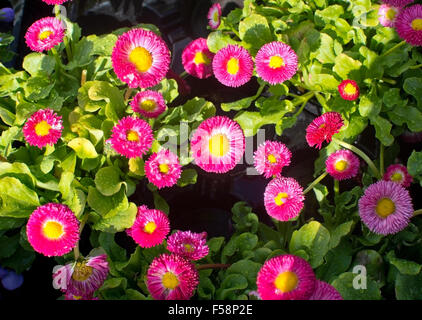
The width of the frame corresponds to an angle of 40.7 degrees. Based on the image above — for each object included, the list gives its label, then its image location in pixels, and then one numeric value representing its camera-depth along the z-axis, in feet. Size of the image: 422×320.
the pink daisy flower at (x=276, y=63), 1.46
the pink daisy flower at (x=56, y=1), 1.42
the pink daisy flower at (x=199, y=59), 1.68
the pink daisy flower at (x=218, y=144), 1.41
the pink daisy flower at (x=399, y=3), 1.53
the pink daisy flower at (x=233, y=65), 1.51
